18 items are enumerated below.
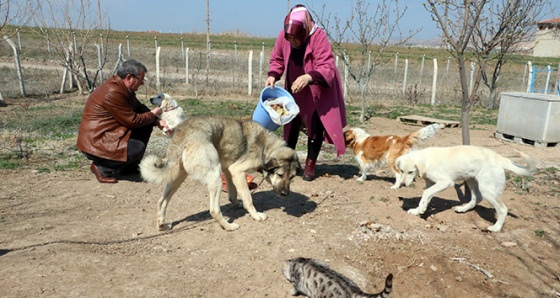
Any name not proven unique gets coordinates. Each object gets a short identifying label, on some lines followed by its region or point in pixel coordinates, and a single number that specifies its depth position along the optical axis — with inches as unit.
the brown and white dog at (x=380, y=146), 272.6
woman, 245.1
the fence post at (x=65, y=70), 607.3
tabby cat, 137.6
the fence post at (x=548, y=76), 852.0
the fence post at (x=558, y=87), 724.7
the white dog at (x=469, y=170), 207.8
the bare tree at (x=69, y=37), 561.0
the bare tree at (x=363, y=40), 534.0
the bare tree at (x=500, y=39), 250.7
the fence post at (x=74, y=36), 579.0
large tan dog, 193.2
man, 260.7
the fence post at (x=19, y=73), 663.8
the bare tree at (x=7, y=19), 520.8
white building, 2148.5
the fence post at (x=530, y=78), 826.5
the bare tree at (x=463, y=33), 237.6
